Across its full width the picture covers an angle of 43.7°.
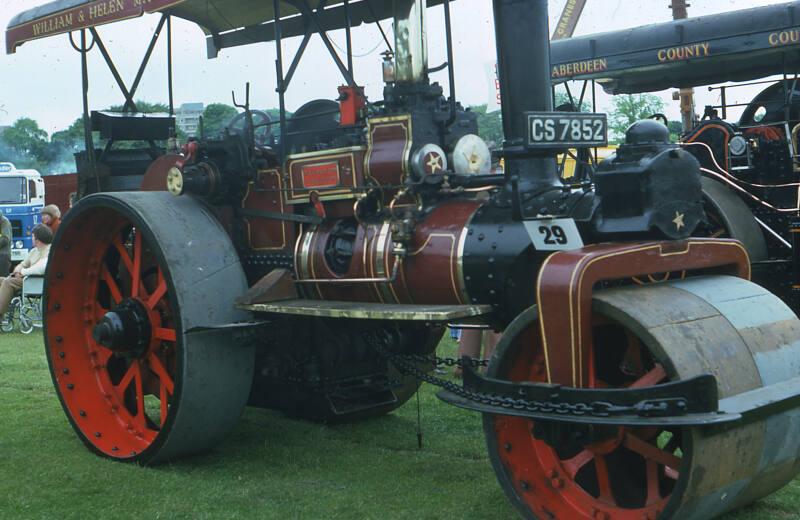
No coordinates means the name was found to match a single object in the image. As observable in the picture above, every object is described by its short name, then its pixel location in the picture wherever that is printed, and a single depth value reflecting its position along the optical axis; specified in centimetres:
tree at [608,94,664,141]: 2366
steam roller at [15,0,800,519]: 304
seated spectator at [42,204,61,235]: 1066
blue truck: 1889
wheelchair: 1044
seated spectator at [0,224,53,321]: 1044
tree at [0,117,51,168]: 4038
